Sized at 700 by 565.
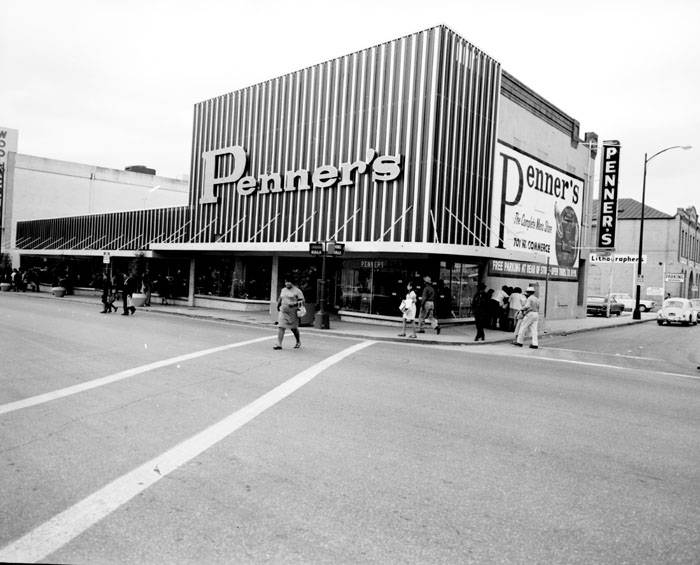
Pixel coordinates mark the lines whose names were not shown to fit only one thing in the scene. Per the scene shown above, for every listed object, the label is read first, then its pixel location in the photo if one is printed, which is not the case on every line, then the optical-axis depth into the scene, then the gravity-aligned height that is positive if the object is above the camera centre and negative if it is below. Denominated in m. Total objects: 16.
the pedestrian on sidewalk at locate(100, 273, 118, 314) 21.91 -1.26
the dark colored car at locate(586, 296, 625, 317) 36.53 -0.63
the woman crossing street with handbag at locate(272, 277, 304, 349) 12.77 -0.65
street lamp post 33.25 +1.65
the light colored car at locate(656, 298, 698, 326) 31.36 -0.68
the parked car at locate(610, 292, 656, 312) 45.66 -0.33
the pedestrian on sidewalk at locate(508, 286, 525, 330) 18.81 -0.43
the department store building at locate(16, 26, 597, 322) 20.39 +4.05
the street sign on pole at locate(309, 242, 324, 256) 19.25 +1.07
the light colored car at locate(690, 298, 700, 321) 33.79 -0.27
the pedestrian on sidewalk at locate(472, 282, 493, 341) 16.83 -0.64
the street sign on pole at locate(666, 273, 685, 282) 49.72 +2.04
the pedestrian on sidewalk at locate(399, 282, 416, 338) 17.33 -0.68
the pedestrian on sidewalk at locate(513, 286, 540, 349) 16.00 -0.71
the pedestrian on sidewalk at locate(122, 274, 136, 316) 20.75 -0.67
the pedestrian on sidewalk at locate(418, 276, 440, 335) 17.77 -0.58
